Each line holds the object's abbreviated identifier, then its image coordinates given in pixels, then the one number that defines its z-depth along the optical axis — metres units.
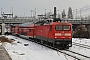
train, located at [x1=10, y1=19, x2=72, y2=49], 23.33
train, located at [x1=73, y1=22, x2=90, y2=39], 63.42
